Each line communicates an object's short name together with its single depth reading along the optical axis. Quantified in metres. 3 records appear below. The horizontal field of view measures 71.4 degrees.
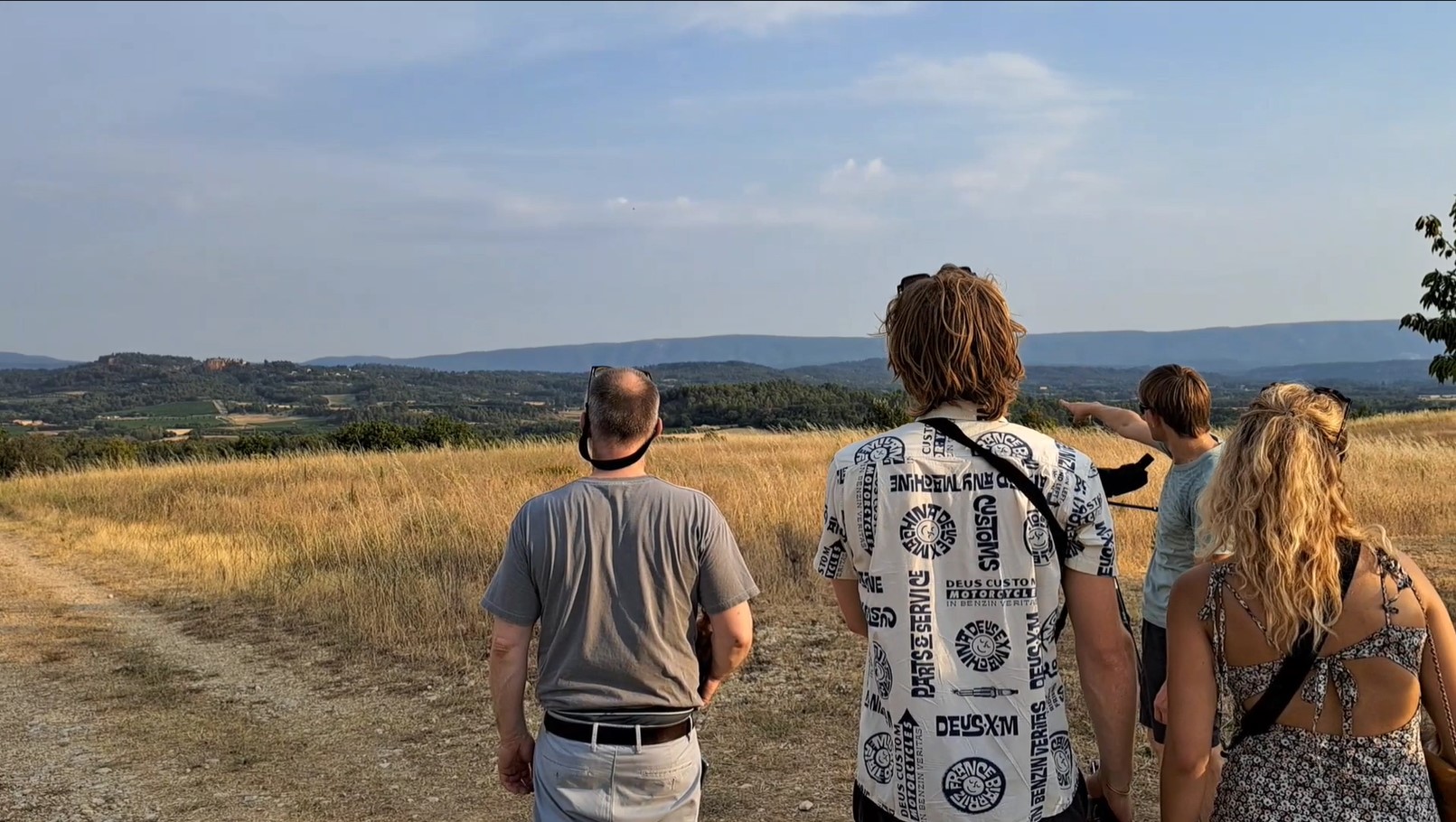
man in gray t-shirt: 2.57
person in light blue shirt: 3.74
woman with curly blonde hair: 2.04
